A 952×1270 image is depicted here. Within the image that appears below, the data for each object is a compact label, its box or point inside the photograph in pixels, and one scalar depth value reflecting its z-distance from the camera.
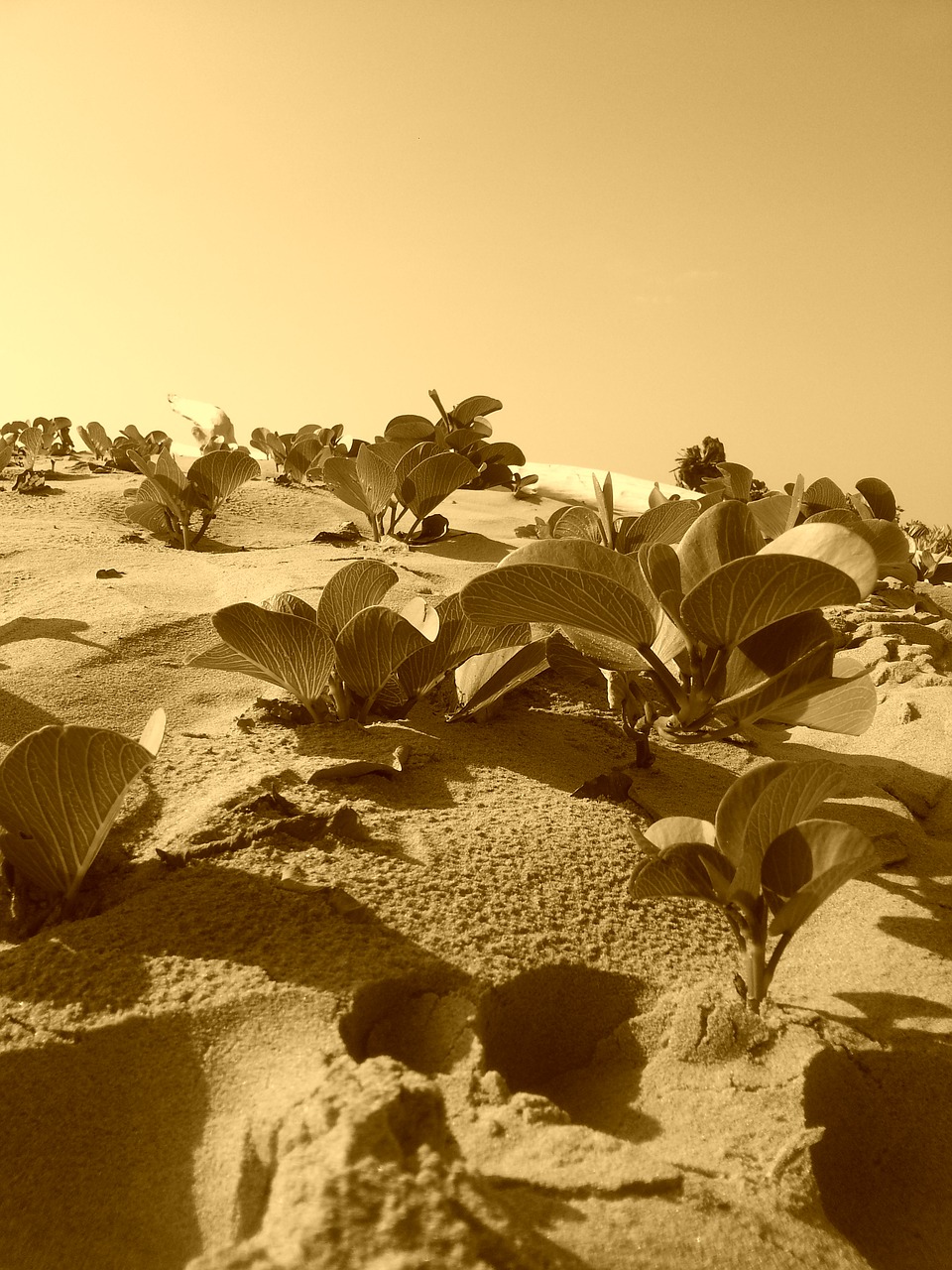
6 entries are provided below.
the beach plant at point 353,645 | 0.57
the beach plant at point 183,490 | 1.14
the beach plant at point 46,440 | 3.37
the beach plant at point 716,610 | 0.43
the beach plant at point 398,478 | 1.09
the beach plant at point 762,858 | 0.40
